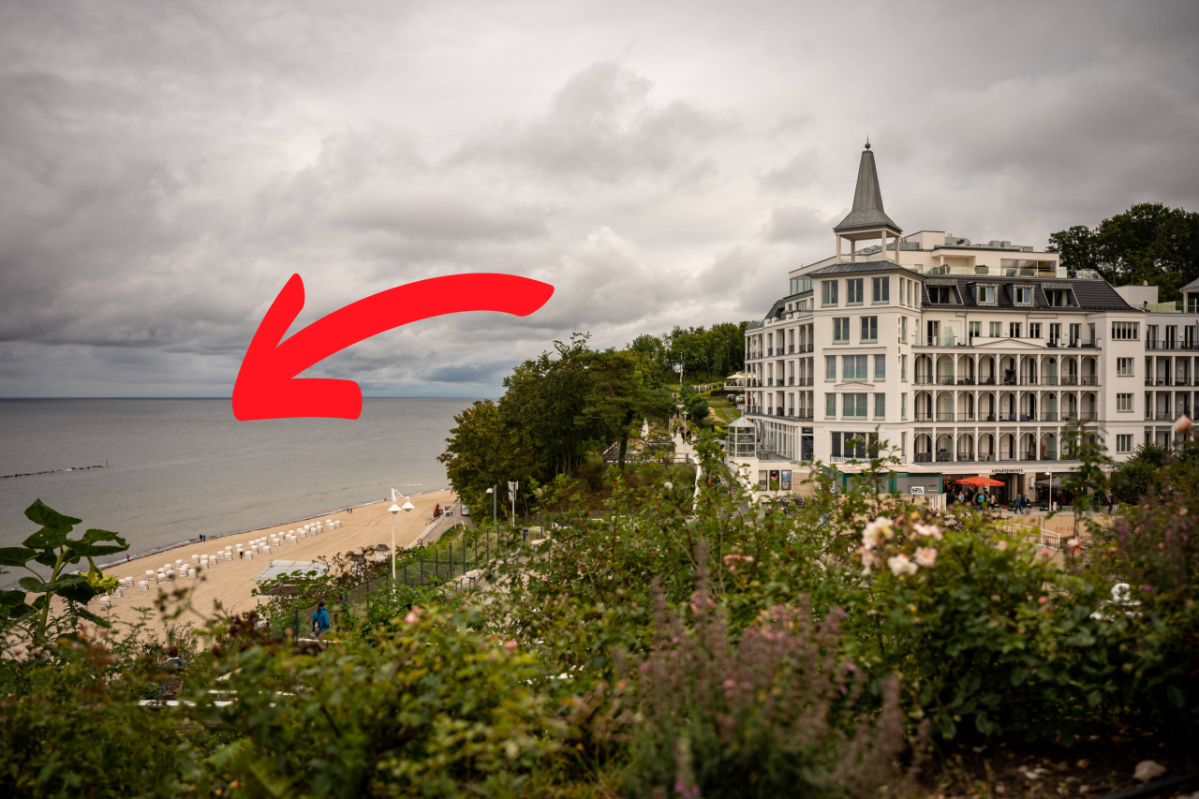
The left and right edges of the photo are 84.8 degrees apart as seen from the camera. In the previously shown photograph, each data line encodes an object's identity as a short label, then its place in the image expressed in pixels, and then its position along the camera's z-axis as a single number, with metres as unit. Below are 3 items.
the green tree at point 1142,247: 60.41
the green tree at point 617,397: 40.22
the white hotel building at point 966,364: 38.88
